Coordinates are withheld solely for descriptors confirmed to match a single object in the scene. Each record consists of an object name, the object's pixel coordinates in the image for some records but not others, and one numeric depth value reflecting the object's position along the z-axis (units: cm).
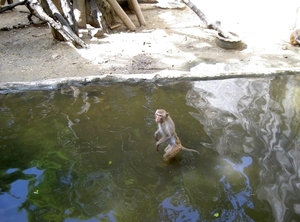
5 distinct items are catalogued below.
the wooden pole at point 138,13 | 983
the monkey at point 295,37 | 816
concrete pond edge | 597
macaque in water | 401
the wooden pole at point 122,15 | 884
